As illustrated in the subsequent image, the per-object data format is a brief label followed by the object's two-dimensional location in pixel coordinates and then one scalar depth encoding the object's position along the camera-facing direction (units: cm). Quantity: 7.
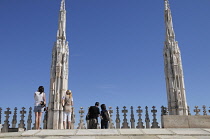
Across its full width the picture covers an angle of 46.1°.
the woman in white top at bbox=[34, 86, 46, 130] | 1071
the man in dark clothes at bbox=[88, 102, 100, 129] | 1184
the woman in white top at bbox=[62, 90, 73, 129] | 1233
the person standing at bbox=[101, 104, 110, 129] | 1225
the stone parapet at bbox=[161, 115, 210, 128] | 1013
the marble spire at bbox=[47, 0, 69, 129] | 1894
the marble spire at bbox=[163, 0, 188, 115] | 1916
